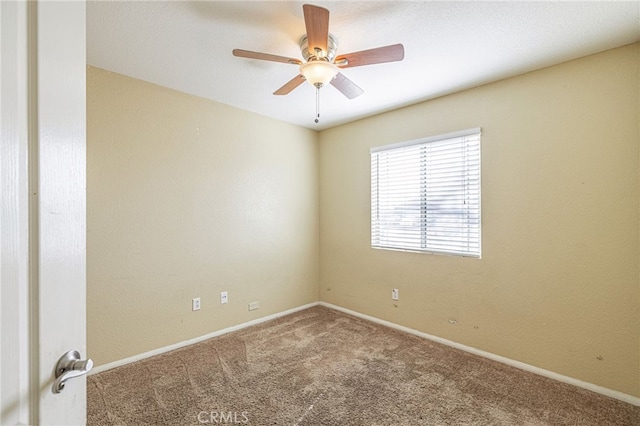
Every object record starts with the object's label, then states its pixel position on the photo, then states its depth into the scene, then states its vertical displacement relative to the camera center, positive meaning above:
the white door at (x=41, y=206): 0.53 +0.02
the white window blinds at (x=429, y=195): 2.68 +0.18
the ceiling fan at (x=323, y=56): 1.54 +0.92
